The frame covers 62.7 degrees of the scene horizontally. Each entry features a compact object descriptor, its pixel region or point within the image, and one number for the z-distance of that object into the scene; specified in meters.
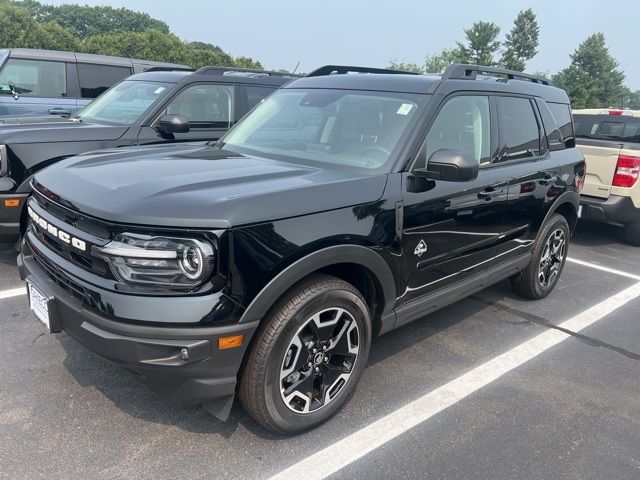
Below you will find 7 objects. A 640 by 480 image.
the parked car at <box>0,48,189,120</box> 8.03
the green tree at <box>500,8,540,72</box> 74.19
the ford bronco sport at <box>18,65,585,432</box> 2.20
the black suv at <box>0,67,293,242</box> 4.48
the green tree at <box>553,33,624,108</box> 67.88
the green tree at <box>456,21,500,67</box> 73.25
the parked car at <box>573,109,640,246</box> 6.49
